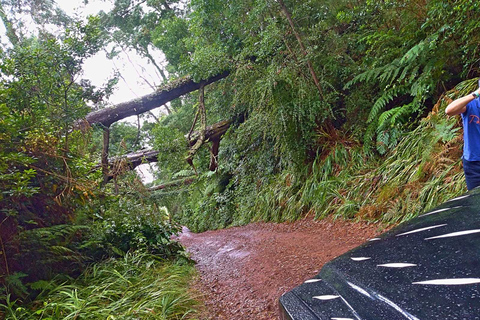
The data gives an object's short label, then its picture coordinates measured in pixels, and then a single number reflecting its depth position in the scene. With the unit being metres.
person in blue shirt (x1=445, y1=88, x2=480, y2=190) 2.31
